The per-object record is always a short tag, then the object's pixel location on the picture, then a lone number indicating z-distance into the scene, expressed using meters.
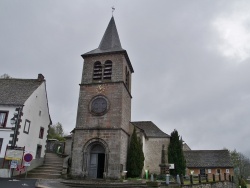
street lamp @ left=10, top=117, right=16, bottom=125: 20.33
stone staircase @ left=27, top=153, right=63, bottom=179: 20.50
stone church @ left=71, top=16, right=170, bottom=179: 21.19
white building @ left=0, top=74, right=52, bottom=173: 20.14
